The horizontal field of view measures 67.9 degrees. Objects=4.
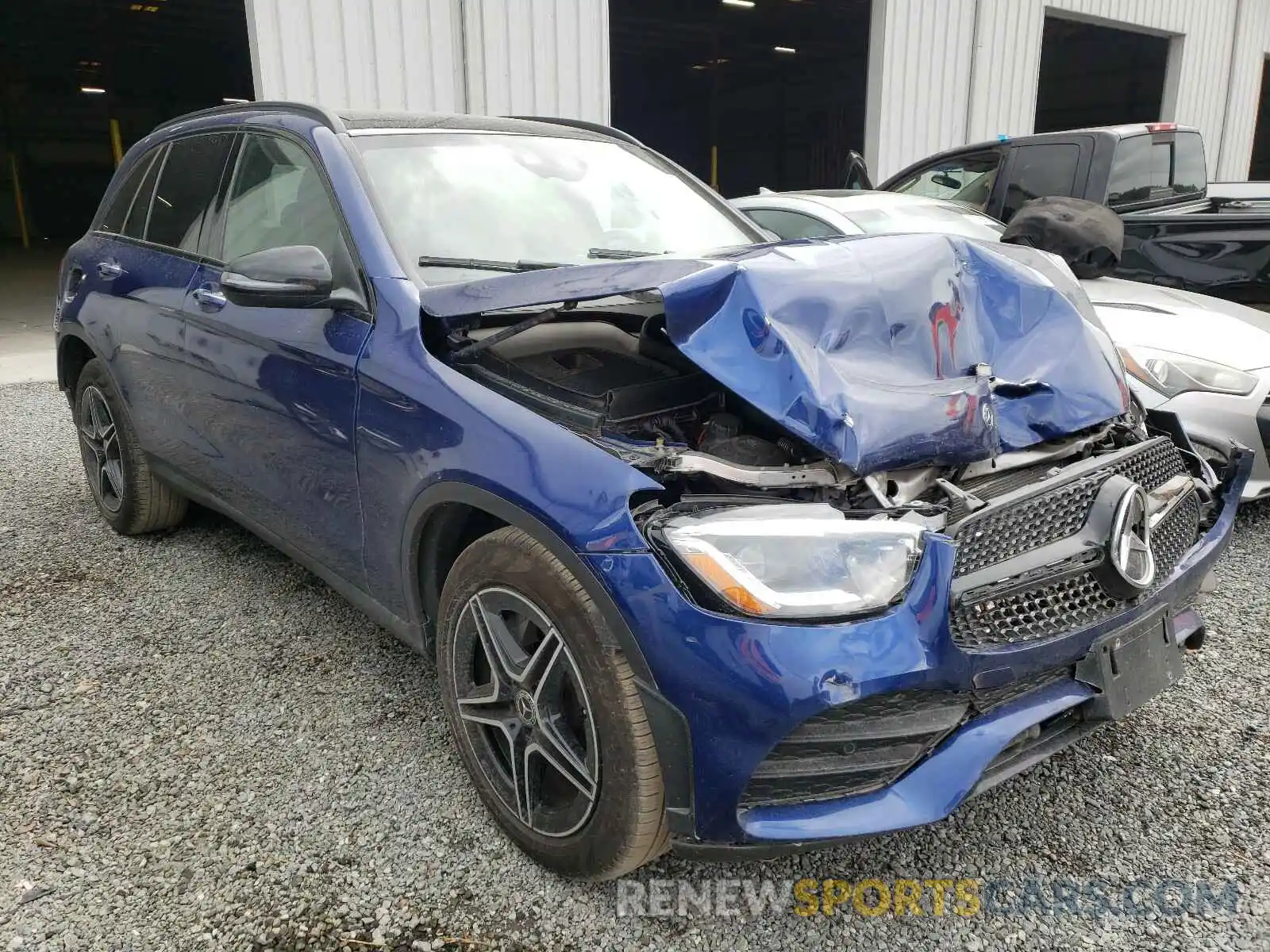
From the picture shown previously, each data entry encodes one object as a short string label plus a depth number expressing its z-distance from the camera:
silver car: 3.66
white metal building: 6.92
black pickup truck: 5.05
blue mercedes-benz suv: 1.65
